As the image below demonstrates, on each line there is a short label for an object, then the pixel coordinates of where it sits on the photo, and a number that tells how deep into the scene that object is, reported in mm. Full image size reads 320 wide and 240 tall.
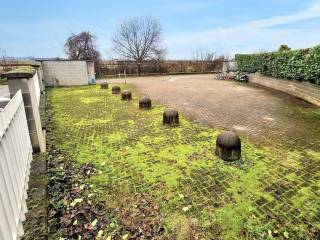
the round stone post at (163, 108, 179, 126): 7301
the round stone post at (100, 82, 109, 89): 16827
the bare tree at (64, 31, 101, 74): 29311
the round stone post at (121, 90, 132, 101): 12062
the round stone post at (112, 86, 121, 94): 14323
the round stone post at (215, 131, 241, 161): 4824
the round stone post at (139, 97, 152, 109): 9758
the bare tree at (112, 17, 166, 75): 35562
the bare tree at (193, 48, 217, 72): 32906
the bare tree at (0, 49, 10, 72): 19594
